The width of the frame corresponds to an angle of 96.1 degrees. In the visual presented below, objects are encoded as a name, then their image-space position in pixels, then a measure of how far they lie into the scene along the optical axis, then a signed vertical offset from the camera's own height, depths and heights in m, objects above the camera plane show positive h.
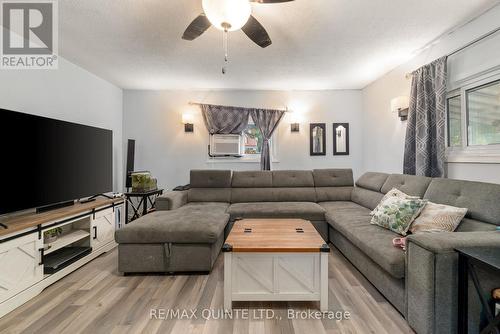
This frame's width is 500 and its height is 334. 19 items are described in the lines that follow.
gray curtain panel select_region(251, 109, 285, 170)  4.12 +0.88
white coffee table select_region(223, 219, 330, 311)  1.60 -0.76
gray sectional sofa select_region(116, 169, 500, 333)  1.27 -0.54
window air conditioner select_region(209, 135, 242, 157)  4.15 +0.40
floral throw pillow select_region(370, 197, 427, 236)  1.93 -0.41
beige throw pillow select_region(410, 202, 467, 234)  1.70 -0.40
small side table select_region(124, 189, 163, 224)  3.36 -0.56
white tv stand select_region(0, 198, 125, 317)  1.64 -0.70
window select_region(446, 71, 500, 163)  2.05 +0.48
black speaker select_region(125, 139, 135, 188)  3.81 +0.22
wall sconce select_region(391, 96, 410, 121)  2.94 +0.83
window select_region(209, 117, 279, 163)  4.24 +0.46
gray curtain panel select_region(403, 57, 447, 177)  2.40 +0.55
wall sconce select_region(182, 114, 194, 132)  4.04 +0.83
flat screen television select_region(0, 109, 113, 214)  1.85 +0.07
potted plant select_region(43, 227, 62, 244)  2.18 -0.68
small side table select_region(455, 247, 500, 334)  1.11 -0.57
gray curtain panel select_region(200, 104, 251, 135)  4.11 +0.91
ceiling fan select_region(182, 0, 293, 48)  1.44 +1.05
